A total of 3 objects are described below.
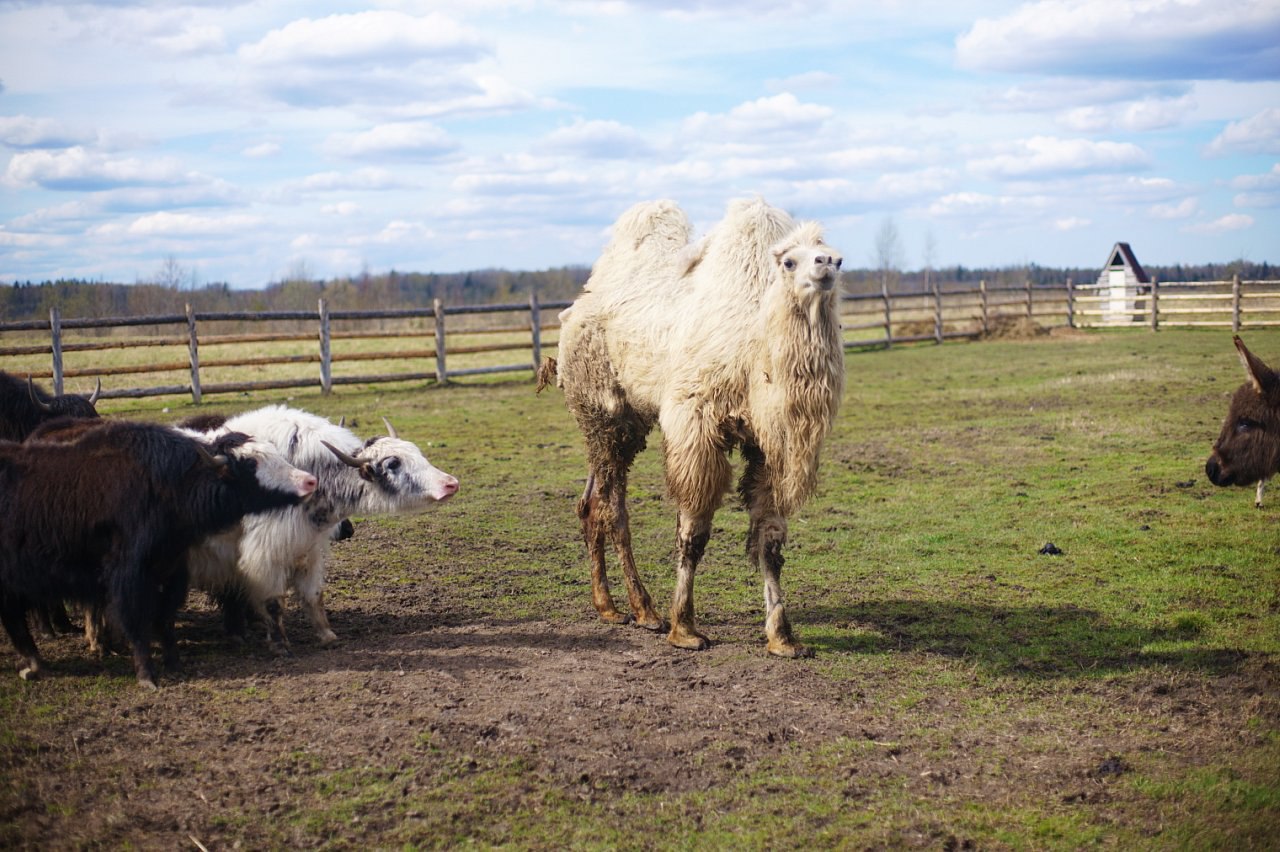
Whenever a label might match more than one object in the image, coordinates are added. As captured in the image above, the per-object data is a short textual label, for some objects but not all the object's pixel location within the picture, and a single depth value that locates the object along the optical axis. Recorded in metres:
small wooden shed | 41.22
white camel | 5.69
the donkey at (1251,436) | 6.86
